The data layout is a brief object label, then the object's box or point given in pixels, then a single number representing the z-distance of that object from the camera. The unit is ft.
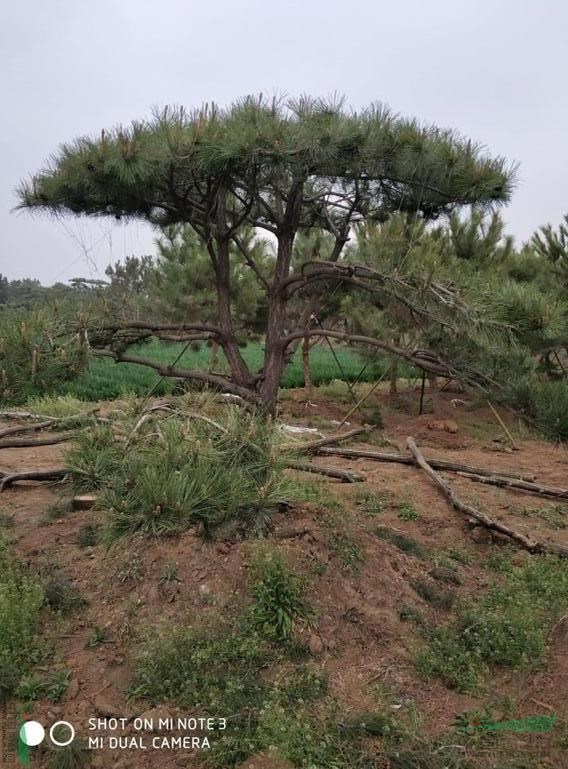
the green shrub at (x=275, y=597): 8.85
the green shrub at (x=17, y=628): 8.17
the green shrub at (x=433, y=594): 10.63
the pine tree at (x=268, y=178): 13.37
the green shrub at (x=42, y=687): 8.01
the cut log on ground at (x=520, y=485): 17.69
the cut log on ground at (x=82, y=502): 13.21
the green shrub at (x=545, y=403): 10.75
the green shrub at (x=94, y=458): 9.04
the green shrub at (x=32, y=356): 9.69
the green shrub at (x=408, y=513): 14.73
